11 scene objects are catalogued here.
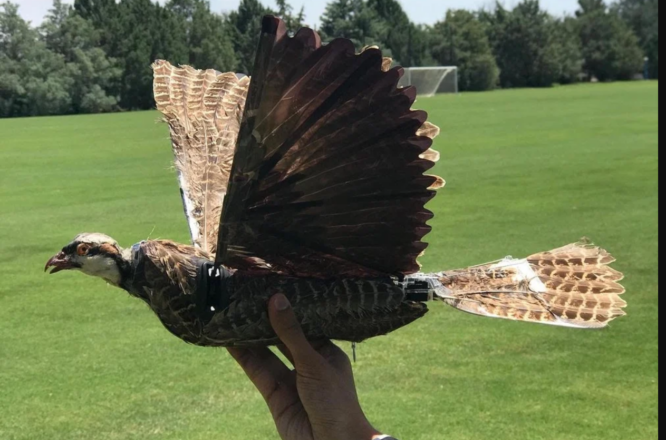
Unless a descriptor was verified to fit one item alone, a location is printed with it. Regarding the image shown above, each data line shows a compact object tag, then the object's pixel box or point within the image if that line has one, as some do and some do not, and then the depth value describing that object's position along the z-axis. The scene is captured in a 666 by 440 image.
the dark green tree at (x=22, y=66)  11.23
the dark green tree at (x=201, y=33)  12.33
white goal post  38.97
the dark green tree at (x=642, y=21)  54.12
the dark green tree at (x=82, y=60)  11.72
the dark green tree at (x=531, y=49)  51.84
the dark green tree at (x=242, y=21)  13.75
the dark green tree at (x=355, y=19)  24.71
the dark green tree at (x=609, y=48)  54.94
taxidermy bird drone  1.36
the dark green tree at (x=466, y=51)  48.56
